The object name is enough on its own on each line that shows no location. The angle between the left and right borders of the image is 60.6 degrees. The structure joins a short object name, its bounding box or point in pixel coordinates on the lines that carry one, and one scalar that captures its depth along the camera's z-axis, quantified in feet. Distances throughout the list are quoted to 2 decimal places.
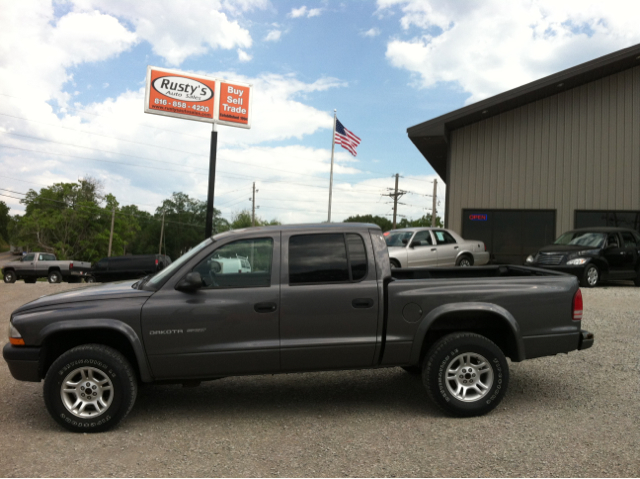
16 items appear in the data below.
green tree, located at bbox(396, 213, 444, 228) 316.29
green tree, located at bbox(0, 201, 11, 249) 366.84
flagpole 92.56
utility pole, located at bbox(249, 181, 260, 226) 211.86
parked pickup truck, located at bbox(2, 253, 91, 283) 97.86
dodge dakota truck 15.01
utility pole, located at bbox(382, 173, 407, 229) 185.31
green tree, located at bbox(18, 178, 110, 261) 255.09
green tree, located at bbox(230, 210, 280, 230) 237.74
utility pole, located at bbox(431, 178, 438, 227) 163.53
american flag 89.30
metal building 68.64
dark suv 49.98
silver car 54.13
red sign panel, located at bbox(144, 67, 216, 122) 65.05
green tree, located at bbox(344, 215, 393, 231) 374.71
